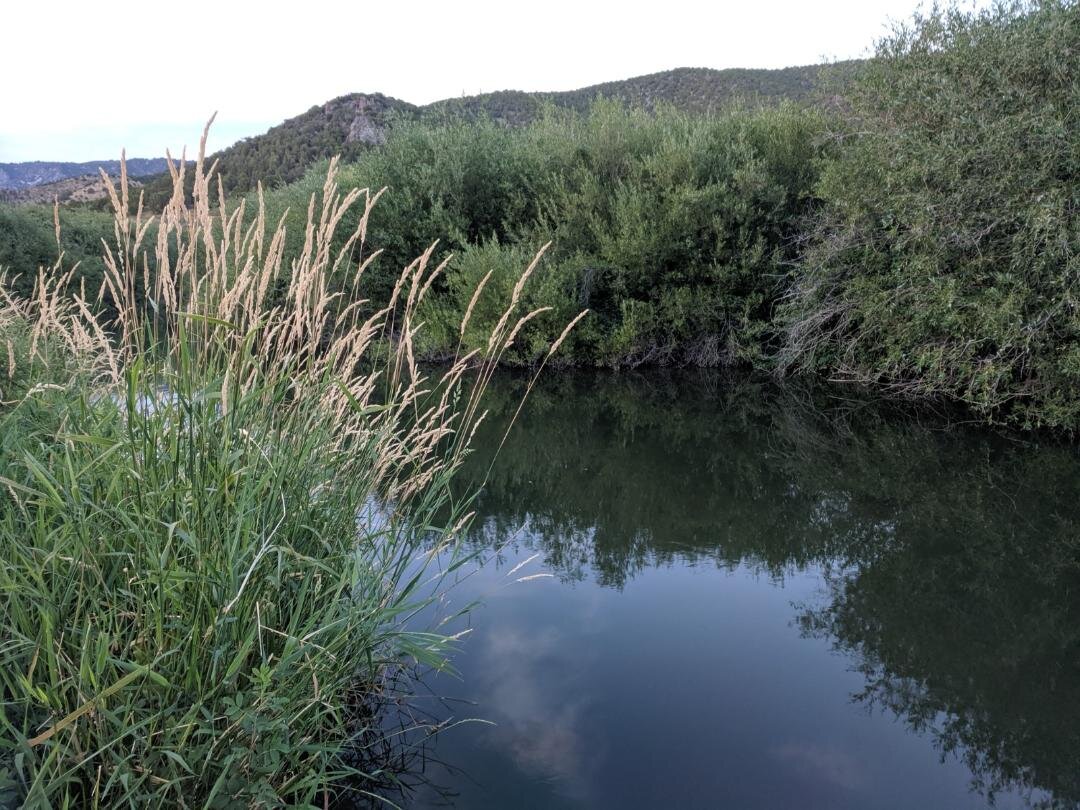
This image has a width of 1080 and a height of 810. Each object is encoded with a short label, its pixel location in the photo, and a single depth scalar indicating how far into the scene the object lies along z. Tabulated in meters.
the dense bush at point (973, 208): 6.47
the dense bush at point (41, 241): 14.48
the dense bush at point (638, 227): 10.68
